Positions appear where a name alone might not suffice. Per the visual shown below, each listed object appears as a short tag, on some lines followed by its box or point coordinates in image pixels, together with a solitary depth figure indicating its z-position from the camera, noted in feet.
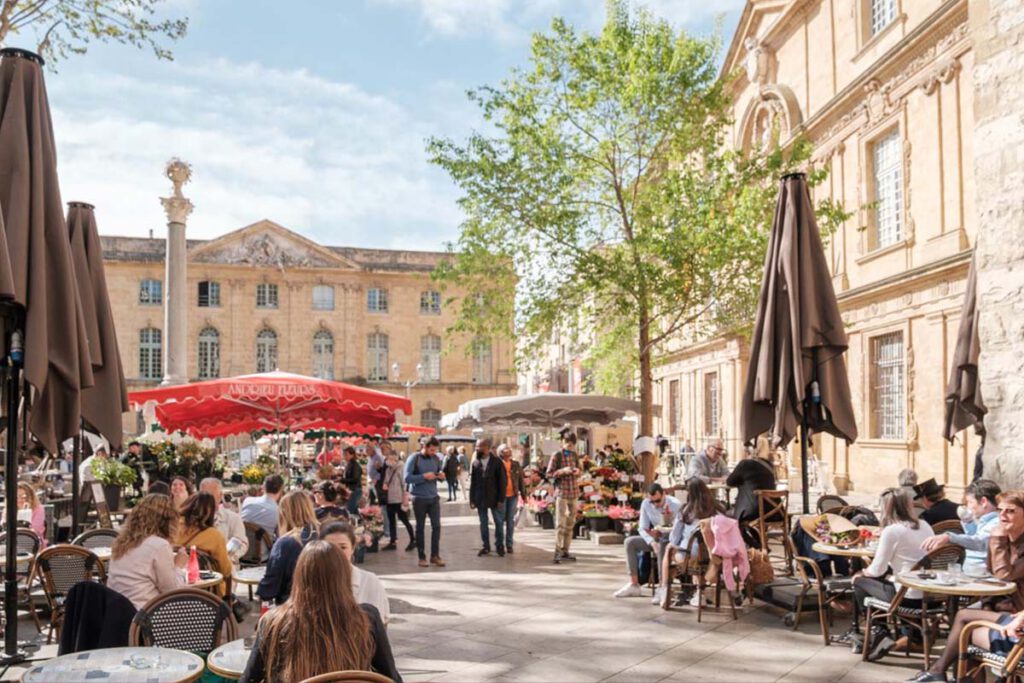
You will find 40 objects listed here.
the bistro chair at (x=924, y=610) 19.99
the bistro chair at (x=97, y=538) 24.37
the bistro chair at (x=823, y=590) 22.75
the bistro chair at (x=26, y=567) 23.12
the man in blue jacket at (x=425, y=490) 37.70
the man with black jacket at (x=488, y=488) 39.11
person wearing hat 26.63
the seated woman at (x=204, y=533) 21.83
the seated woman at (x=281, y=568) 18.33
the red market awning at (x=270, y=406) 36.78
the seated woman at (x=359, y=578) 15.44
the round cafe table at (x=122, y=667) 12.56
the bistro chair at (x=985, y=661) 15.19
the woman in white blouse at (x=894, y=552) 20.97
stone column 78.07
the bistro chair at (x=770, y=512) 29.71
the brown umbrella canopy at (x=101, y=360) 21.21
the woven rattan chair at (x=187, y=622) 14.51
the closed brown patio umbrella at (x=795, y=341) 25.36
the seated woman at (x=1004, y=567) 17.07
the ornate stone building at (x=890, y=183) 53.62
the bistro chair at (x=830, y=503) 32.65
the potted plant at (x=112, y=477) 44.19
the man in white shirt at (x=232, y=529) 25.70
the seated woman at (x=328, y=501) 28.76
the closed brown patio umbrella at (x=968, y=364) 24.44
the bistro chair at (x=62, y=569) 20.38
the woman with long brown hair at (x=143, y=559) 17.40
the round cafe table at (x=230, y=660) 13.17
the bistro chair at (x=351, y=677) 9.92
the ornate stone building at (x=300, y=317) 172.24
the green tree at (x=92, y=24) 41.39
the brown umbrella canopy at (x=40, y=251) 15.88
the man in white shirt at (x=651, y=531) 28.81
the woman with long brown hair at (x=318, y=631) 10.93
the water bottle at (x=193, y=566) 20.63
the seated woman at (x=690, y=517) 26.45
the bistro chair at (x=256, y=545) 28.25
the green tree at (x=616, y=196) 51.70
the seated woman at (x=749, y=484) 30.32
